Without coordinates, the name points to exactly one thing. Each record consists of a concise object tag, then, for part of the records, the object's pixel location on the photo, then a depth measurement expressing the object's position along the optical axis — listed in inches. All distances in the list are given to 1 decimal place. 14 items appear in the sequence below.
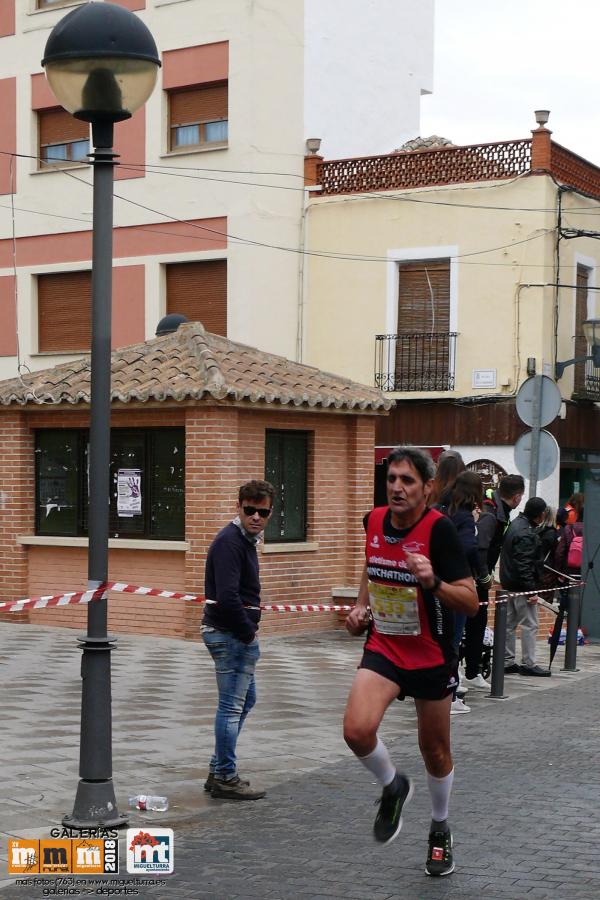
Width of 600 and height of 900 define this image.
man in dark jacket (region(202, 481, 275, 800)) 315.6
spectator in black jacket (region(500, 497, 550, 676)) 532.7
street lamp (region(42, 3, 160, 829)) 287.3
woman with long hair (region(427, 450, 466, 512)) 449.1
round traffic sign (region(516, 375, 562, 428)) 613.3
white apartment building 1055.6
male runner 248.2
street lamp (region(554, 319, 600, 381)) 811.8
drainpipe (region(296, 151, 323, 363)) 1079.0
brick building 627.5
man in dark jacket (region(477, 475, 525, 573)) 509.7
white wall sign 996.6
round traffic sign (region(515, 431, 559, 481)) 604.1
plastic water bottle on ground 303.7
